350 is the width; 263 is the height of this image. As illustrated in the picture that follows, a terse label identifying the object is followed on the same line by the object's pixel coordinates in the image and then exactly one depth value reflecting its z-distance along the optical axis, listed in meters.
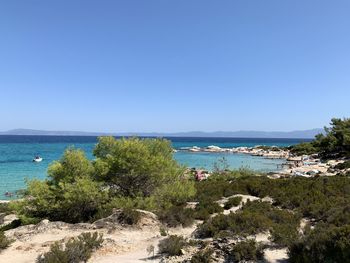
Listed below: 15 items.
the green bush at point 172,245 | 9.37
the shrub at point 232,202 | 16.28
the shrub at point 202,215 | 14.00
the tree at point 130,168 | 15.31
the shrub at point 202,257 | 8.43
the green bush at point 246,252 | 8.67
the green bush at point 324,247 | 7.63
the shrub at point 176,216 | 13.09
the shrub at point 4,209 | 19.67
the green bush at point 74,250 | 8.62
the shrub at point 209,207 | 14.96
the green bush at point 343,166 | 36.23
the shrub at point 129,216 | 12.79
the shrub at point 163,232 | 11.52
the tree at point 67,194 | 14.09
